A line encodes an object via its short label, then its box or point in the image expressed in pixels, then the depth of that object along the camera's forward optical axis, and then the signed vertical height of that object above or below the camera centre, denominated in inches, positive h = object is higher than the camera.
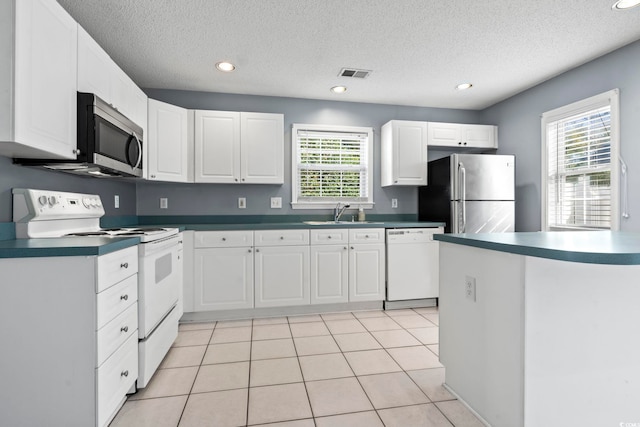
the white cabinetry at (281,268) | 121.5 -21.2
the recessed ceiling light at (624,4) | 79.4 +53.3
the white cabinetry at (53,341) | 51.8 -21.5
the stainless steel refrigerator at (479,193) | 131.0 +8.5
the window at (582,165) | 104.3 +17.6
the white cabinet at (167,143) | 116.3 +26.9
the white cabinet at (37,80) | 53.2 +24.9
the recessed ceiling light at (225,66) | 113.0 +53.6
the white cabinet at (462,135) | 150.2 +37.7
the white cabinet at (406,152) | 145.7 +28.4
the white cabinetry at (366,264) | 129.3 -21.0
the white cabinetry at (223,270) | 117.3 -21.3
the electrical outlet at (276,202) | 145.2 +4.9
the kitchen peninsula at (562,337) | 51.3 -20.7
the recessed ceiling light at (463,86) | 132.5 +54.2
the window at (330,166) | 148.3 +22.8
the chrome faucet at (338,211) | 146.7 +1.1
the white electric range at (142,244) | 70.3 -8.0
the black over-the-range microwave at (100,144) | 71.4 +17.4
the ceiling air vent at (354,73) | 118.5 +53.7
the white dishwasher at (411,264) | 132.0 -21.4
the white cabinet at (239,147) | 129.0 +27.5
